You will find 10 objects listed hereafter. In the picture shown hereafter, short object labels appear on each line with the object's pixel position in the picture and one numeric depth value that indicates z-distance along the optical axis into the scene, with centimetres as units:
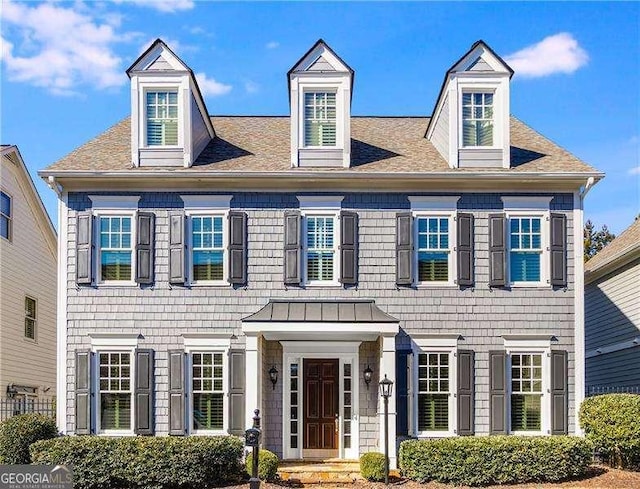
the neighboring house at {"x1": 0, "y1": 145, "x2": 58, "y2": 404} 1853
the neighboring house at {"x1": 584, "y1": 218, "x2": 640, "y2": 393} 1834
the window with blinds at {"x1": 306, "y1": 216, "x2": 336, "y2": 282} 1510
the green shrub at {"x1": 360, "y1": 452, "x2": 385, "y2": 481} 1322
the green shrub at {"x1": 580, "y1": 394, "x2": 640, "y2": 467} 1371
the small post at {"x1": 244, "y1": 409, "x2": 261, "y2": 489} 1147
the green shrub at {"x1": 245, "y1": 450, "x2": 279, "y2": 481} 1293
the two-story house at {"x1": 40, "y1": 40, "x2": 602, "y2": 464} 1473
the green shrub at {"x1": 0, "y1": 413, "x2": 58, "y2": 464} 1362
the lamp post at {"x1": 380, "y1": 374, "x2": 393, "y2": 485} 1348
